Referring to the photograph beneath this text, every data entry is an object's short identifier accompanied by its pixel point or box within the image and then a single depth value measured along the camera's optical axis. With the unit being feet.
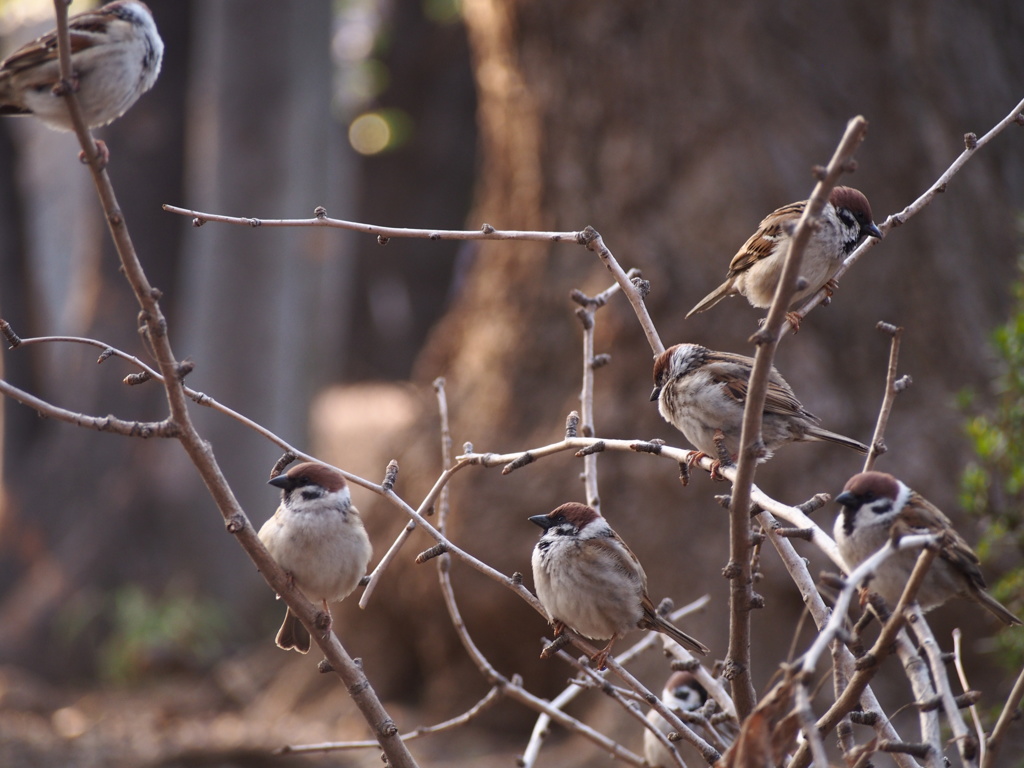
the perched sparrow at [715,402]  20.99
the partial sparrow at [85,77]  15.24
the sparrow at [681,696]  24.25
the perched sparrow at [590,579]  19.85
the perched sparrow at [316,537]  18.08
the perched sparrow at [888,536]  14.62
